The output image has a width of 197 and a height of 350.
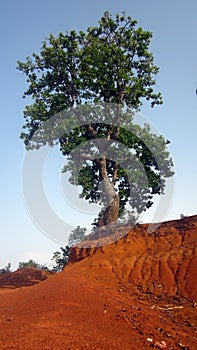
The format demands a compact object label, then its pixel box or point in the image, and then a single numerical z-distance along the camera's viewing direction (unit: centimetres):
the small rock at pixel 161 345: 715
